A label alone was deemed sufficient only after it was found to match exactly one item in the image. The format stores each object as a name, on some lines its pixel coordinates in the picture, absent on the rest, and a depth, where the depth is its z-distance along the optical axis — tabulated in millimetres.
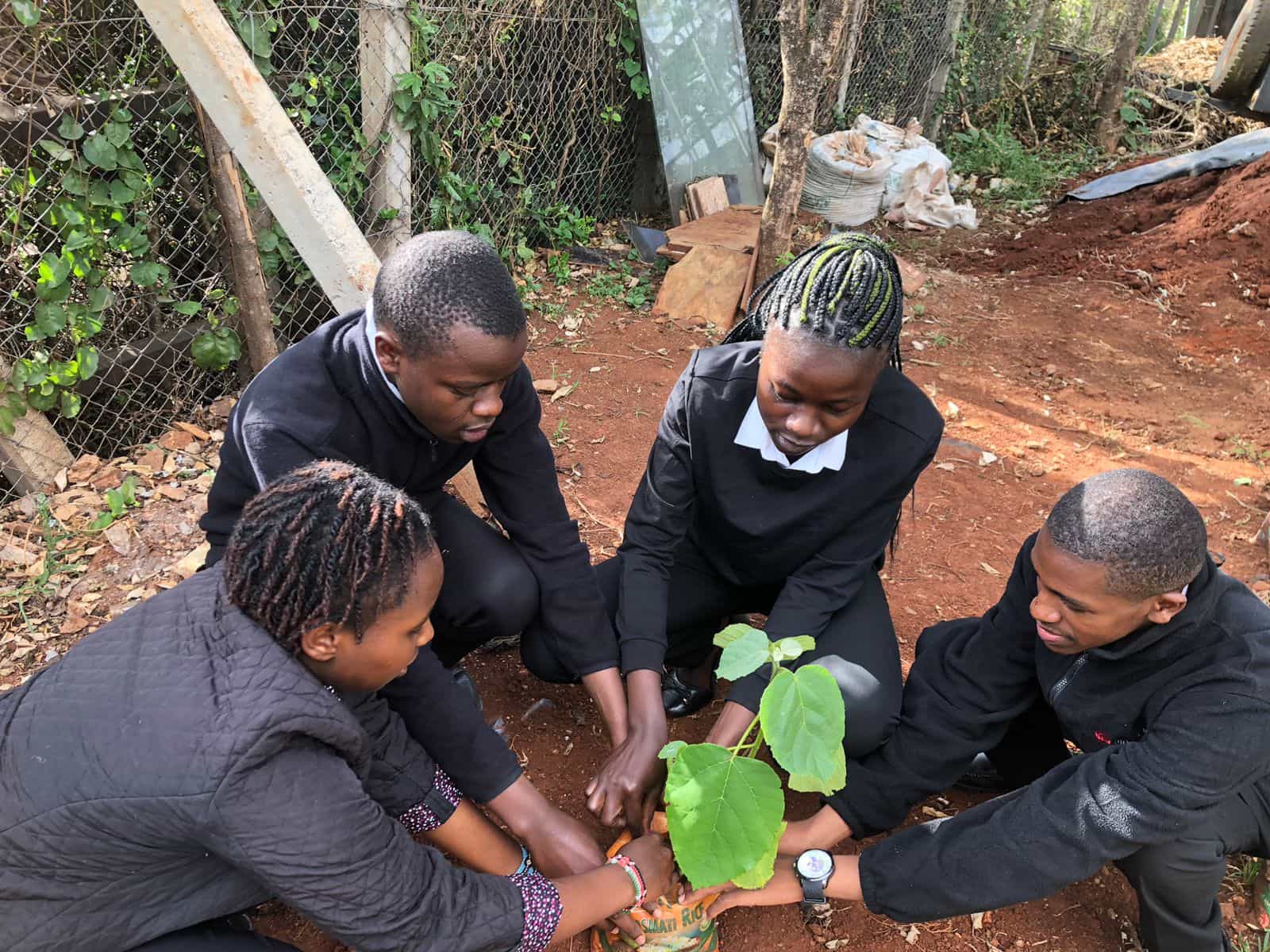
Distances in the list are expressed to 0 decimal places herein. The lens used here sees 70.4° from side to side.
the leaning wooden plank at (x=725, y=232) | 5090
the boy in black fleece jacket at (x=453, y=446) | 1570
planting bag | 1646
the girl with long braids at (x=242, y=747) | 1149
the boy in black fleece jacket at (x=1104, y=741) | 1458
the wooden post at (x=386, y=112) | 3389
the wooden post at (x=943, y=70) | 7629
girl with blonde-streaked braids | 1781
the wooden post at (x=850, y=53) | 6512
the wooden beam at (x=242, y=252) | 2947
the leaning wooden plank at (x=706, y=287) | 4684
